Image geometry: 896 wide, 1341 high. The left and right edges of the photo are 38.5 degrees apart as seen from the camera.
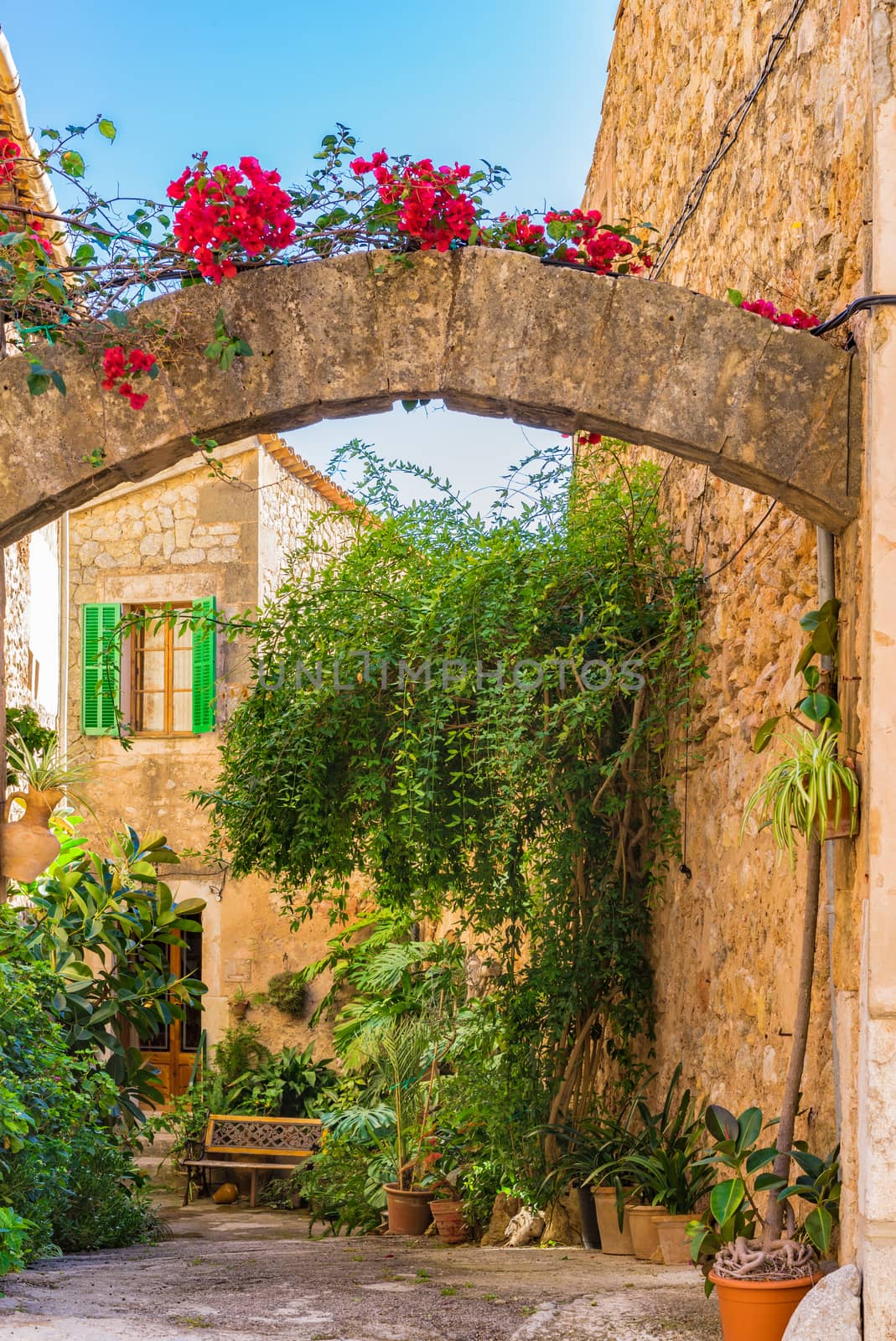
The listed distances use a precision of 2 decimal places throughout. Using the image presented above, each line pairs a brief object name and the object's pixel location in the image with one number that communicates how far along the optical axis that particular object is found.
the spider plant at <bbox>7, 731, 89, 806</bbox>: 6.94
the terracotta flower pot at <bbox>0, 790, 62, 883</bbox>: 6.65
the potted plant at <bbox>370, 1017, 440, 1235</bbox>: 7.23
